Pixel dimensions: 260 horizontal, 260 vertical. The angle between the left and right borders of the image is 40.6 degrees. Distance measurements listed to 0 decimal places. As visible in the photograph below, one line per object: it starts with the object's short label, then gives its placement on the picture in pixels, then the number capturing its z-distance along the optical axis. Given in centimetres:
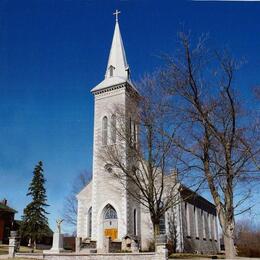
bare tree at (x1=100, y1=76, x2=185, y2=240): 2277
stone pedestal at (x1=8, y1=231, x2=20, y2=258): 2256
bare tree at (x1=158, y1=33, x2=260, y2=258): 1644
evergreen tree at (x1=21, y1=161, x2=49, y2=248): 3792
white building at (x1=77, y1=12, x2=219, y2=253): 3086
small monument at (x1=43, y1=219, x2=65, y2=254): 2203
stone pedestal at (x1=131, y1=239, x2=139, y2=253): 2666
